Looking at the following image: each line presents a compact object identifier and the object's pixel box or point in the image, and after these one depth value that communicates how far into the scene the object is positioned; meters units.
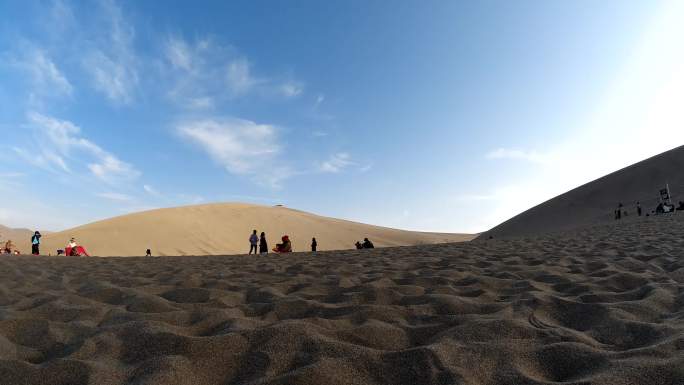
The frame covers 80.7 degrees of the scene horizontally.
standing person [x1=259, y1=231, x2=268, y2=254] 17.62
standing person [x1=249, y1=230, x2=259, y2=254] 18.33
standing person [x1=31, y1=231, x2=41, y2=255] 18.06
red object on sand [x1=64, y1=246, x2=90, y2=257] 16.70
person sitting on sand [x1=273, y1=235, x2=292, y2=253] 16.20
